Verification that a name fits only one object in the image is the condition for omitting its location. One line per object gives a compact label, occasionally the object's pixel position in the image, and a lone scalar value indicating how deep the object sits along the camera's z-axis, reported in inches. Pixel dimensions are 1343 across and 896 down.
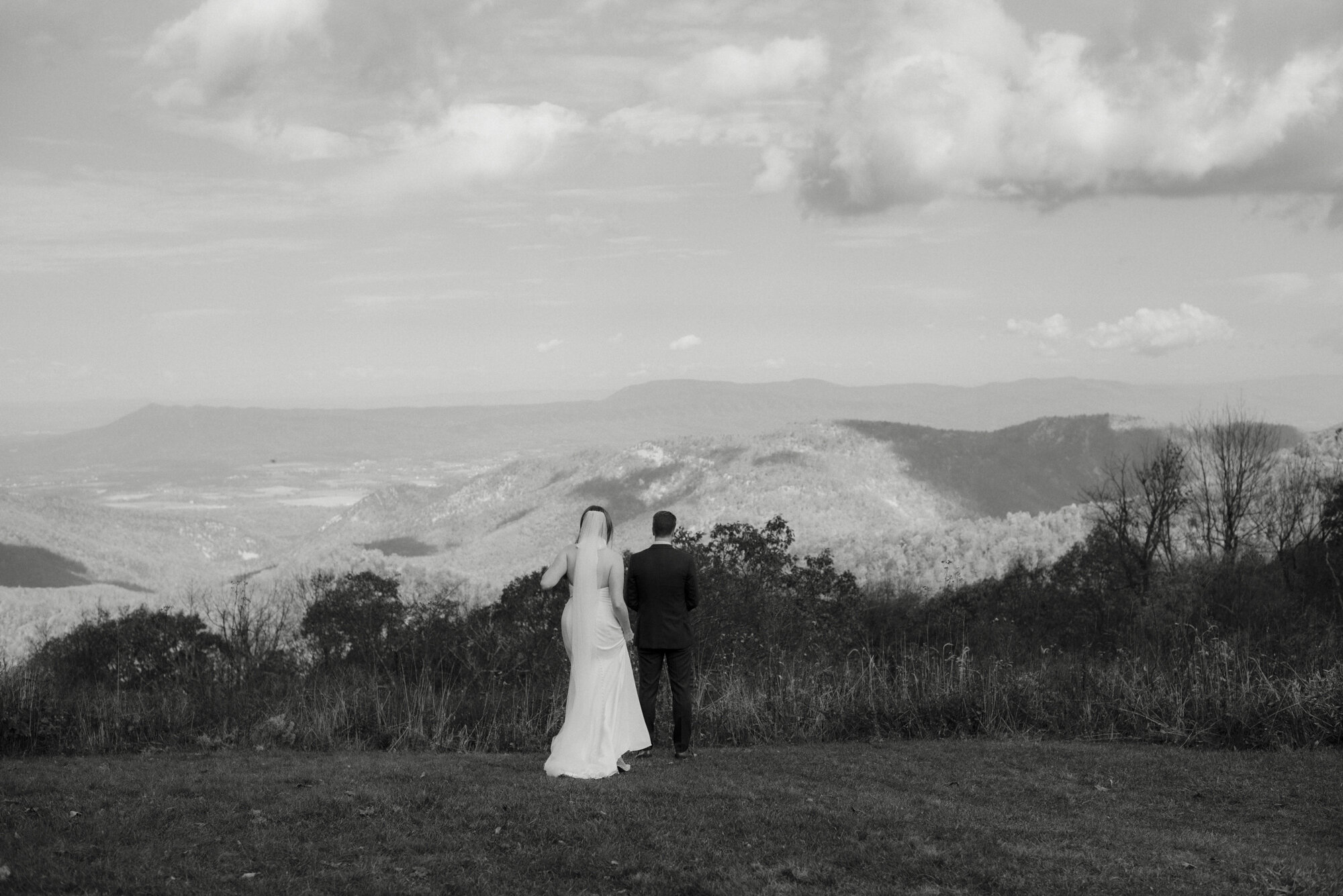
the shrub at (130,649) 985.5
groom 429.4
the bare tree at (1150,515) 1760.6
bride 415.8
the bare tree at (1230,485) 1959.9
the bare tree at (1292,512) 1721.2
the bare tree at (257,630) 892.6
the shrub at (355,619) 1112.8
